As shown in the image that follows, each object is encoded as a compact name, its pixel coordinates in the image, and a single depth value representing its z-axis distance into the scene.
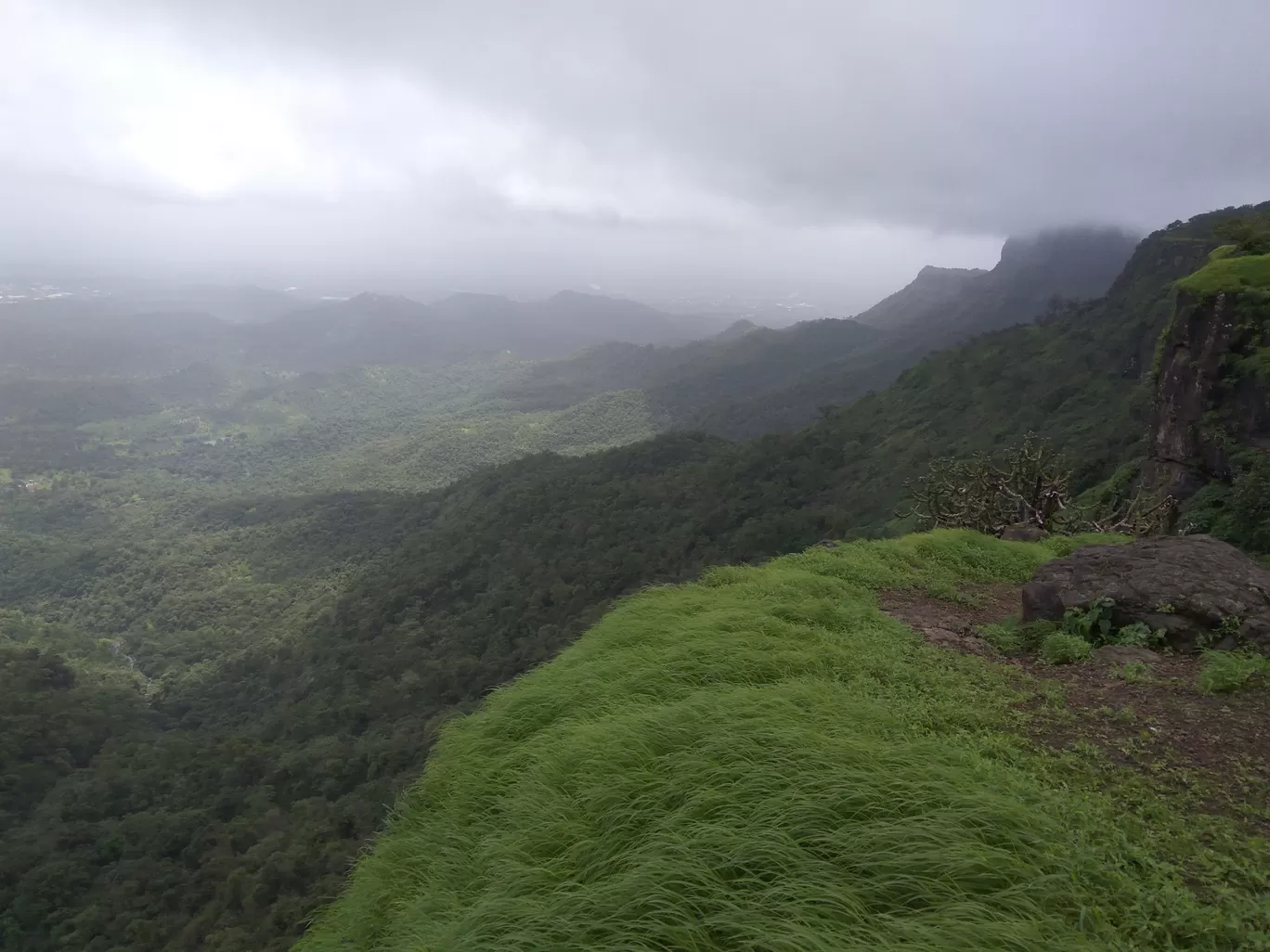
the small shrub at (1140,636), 6.05
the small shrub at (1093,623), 6.33
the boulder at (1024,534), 12.30
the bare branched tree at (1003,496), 14.22
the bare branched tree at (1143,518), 13.39
